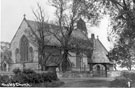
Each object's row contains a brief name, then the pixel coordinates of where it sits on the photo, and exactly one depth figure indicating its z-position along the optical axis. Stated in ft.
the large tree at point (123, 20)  85.76
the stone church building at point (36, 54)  162.45
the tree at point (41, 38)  143.33
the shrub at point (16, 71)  84.33
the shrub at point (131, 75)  108.88
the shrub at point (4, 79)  77.71
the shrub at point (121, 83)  83.11
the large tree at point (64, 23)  143.54
